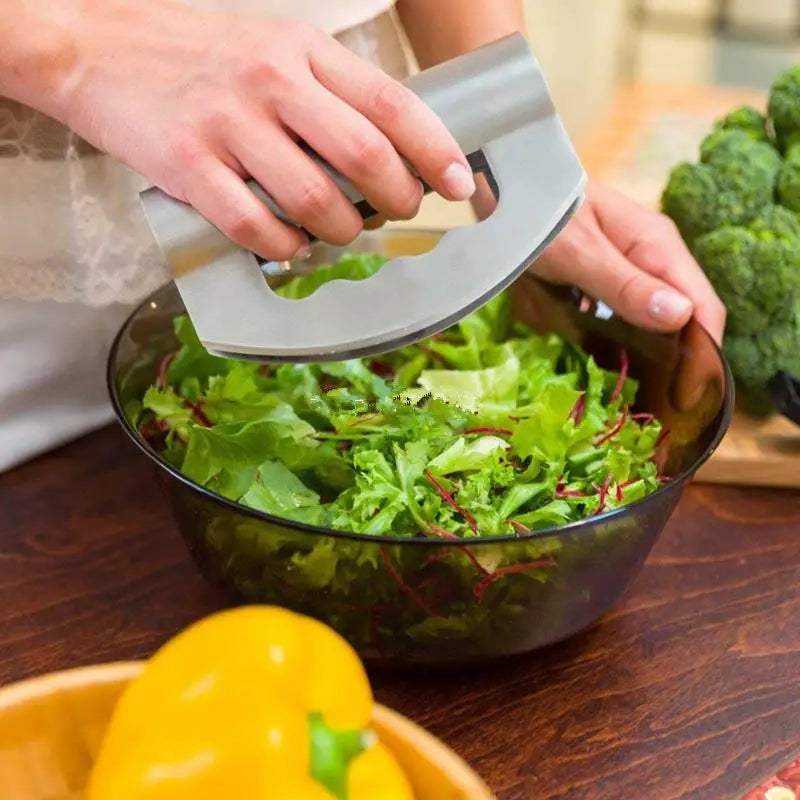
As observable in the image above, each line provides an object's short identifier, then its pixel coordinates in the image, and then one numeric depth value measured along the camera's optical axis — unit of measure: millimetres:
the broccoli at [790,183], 1158
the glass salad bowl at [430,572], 630
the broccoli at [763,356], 1030
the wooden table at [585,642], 663
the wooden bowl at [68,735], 499
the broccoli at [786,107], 1230
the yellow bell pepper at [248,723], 457
